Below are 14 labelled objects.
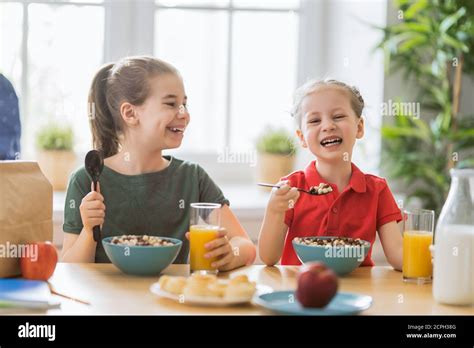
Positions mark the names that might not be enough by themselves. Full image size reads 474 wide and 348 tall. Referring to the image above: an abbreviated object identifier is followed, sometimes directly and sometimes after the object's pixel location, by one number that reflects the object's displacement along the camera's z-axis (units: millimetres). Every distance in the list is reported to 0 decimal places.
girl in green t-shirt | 2037
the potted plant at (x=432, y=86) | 3199
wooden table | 1362
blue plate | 1330
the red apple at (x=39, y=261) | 1579
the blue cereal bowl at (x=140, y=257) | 1615
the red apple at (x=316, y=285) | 1333
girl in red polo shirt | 1979
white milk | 1452
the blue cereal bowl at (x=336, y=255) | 1689
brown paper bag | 1562
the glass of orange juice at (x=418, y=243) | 1652
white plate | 1376
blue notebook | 1343
